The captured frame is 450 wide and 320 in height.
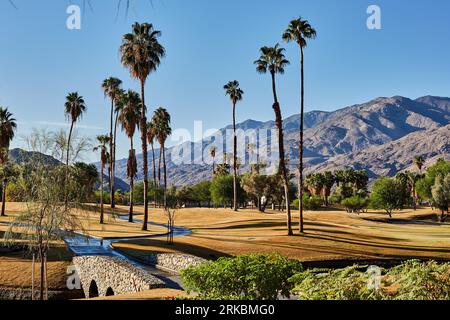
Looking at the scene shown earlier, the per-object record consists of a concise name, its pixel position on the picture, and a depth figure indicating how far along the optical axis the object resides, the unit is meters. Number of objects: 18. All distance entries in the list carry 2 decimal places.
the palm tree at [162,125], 97.06
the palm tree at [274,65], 50.81
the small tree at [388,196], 104.06
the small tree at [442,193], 99.07
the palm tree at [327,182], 165.75
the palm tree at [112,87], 75.62
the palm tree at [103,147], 86.40
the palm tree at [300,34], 50.12
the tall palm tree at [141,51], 55.28
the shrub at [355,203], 124.12
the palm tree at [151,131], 98.44
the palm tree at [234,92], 92.44
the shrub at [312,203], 130.62
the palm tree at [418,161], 164.84
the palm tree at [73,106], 73.06
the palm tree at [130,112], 69.81
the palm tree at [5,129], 74.75
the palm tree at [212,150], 182.52
